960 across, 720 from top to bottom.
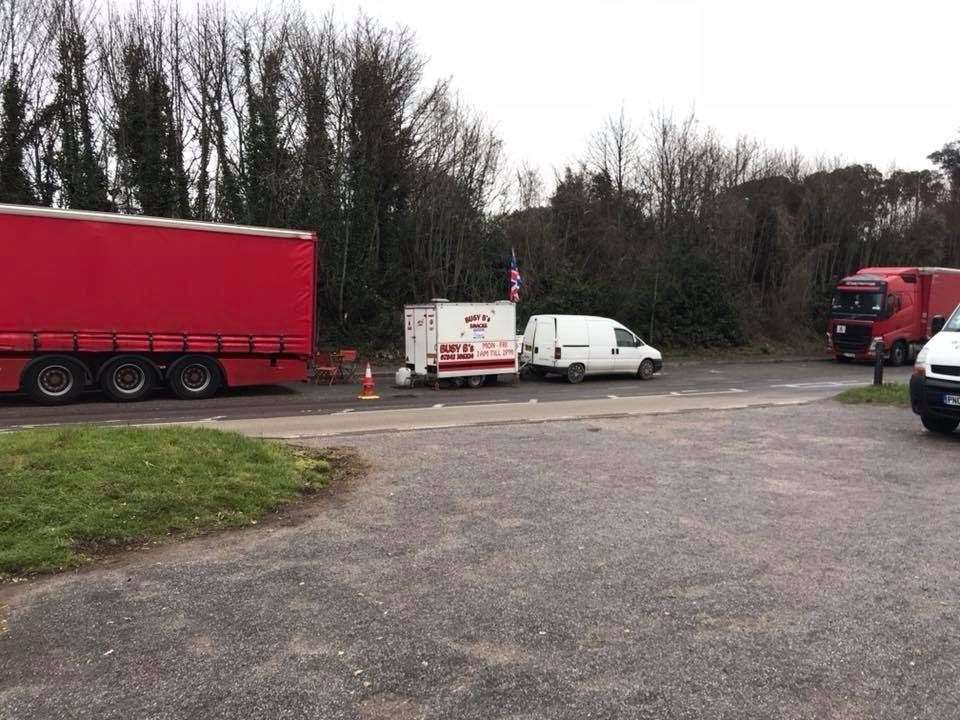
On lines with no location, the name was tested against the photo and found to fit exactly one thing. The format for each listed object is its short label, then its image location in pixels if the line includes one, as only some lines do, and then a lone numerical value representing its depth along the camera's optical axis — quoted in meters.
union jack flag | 23.69
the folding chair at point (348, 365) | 19.69
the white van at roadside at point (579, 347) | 20.53
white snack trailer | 18.45
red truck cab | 26.94
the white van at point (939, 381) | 9.34
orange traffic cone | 16.50
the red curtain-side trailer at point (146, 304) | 14.26
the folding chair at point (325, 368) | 19.50
